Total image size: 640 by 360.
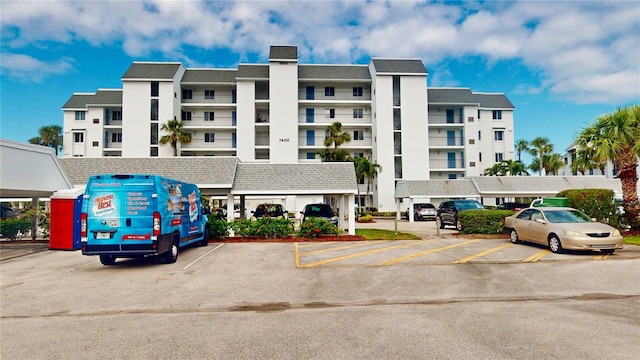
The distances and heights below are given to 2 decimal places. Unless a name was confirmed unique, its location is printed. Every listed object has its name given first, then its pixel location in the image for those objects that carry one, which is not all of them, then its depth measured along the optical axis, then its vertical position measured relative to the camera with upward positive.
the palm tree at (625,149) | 16.80 +1.74
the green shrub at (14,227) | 18.97 -1.60
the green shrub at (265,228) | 18.09 -1.71
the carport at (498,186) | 32.29 +0.29
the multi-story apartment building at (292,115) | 45.94 +9.87
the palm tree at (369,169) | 41.50 +2.49
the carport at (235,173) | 18.75 +1.01
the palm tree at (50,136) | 57.94 +9.13
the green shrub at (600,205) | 17.06 -0.79
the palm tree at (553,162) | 54.62 +3.84
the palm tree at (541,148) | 55.57 +6.04
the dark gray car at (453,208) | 23.03 -1.14
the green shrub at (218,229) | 17.94 -1.72
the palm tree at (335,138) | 43.31 +6.20
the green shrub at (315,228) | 17.92 -1.74
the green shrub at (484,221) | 18.30 -1.56
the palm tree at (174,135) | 43.66 +6.95
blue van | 10.67 -0.64
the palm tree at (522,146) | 58.46 +6.75
